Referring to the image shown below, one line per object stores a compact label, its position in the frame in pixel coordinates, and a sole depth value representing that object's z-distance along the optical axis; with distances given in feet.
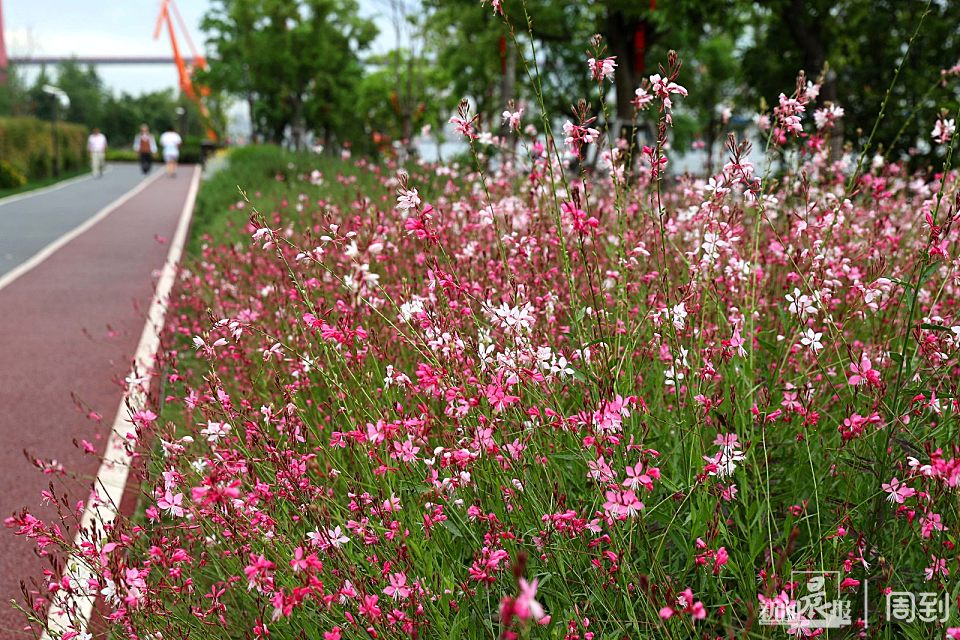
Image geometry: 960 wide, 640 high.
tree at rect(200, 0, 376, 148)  130.93
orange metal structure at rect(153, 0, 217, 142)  151.33
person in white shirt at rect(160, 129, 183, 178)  107.04
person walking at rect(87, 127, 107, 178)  107.65
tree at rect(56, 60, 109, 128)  236.02
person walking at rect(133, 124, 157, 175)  118.62
